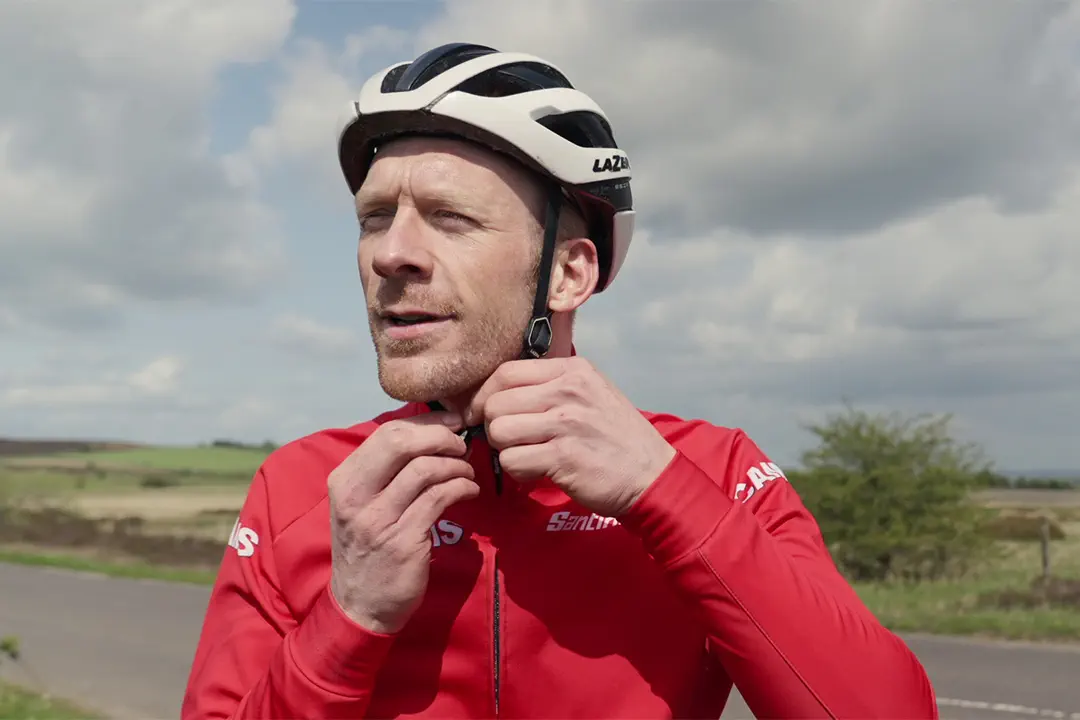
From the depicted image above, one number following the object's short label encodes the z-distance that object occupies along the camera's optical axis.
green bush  18.14
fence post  17.53
